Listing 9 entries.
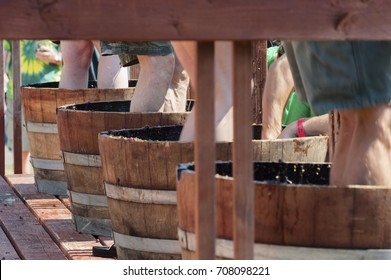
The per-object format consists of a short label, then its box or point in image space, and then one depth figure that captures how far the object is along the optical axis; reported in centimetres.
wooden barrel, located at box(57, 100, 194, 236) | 836
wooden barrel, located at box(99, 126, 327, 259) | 678
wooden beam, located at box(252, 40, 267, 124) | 1083
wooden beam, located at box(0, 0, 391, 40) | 431
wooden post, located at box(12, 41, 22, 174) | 1215
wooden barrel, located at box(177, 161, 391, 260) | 495
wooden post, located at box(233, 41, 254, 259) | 443
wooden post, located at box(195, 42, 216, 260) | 444
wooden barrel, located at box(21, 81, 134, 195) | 1042
